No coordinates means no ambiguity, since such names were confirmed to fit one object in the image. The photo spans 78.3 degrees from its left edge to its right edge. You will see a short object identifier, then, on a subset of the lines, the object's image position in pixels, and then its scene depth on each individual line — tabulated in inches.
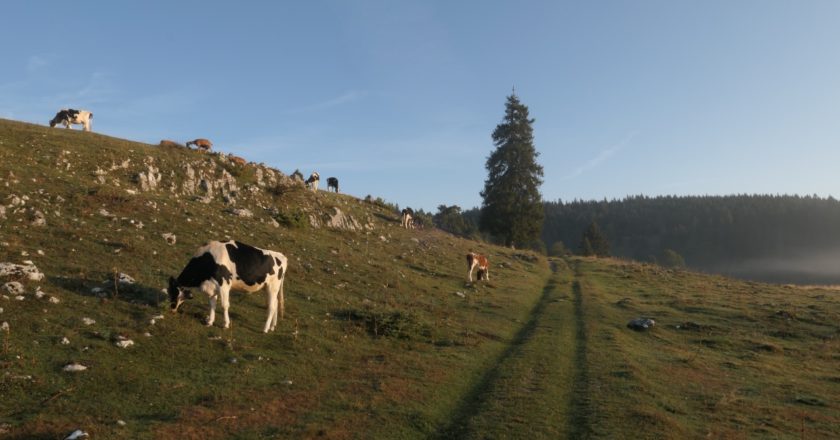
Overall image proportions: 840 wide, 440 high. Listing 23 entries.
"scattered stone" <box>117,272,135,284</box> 624.7
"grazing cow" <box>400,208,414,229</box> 1940.2
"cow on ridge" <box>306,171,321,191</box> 1957.4
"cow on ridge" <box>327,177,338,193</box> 2218.3
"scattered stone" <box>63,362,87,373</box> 427.2
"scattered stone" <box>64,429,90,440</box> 332.2
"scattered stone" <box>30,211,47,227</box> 779.4
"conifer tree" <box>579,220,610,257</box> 4033.7
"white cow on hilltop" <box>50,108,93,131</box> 1488.7
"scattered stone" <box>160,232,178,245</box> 872.3
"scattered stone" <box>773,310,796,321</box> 1122.0
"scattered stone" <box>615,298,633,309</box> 1213.1
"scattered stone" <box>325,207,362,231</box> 1508.4
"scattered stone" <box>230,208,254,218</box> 1210.0
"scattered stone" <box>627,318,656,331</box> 974.4
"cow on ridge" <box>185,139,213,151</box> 1619.1
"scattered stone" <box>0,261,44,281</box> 566.3
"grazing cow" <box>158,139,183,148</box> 1494.8
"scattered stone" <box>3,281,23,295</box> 532.1
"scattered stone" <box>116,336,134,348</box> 486.0
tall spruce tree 2450.8
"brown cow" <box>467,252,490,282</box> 1360.7
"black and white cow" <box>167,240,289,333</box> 586.2
